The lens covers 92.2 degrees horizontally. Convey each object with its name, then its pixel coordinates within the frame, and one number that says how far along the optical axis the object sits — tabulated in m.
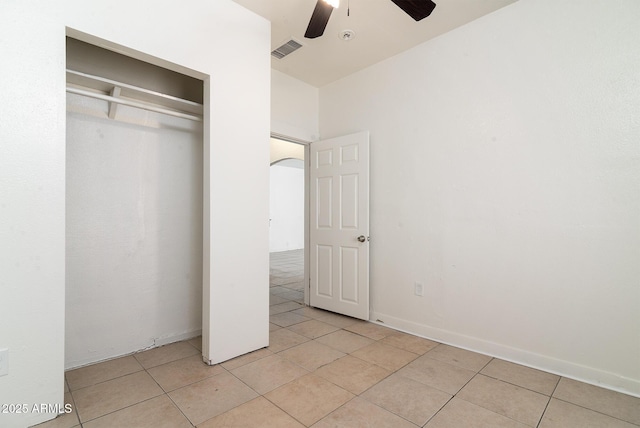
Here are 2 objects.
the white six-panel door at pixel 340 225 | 3.48
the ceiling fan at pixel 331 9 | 1.92
